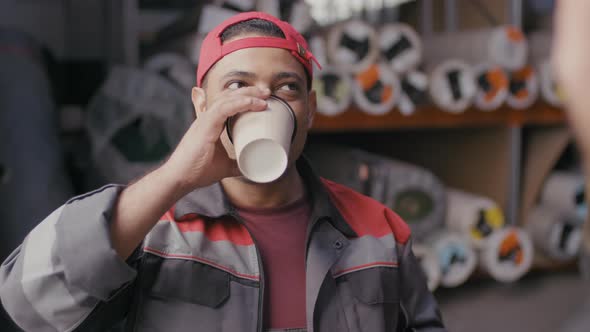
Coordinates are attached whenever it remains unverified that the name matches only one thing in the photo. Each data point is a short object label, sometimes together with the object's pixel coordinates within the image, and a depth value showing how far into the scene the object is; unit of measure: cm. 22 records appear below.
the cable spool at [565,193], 230
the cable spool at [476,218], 218
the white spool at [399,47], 203
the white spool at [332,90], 191
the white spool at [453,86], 207
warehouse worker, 73
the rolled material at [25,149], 161
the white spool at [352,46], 195
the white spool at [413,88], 204
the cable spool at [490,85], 211
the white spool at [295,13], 184
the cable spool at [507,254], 216
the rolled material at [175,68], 196
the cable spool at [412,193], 207
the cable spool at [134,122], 189
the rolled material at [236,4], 178
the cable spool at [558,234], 232
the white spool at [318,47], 189
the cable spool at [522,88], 218
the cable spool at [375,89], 196
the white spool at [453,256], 209
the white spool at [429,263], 204
